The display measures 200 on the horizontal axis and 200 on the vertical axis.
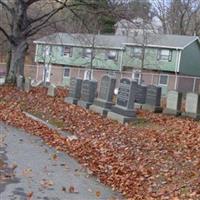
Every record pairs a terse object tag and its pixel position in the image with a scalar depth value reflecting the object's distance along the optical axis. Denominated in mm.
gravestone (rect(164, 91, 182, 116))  20484
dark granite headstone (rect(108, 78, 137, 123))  17609
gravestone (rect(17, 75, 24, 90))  27984
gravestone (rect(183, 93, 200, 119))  19406
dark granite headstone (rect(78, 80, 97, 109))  21164
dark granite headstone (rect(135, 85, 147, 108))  22727
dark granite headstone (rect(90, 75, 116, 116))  19438
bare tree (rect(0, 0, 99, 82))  28578
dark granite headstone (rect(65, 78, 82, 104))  22389
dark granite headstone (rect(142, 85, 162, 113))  21891
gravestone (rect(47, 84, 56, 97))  25834
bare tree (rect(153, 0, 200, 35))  54625
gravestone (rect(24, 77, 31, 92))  27453
